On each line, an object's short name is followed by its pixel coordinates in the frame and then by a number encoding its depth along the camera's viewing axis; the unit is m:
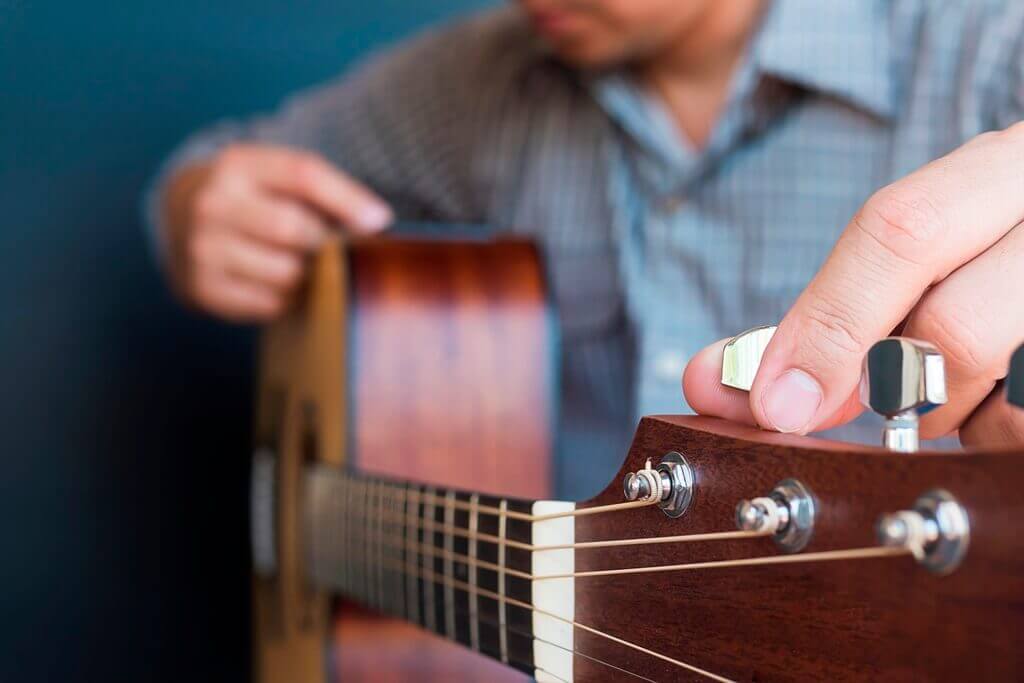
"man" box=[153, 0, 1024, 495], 0.80
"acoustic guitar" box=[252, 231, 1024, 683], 0.26
